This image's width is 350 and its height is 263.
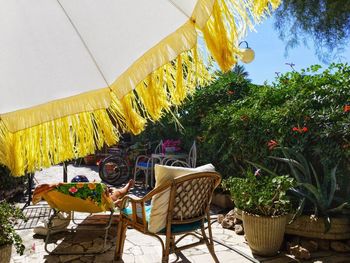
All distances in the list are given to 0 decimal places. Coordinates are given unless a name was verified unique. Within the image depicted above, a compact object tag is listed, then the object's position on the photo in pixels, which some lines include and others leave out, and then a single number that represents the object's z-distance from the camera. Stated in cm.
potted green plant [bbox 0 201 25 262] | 252
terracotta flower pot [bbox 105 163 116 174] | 718
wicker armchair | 249
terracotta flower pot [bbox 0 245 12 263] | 249
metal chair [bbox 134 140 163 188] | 630
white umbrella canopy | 85
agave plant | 314
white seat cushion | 253
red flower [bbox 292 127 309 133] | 340
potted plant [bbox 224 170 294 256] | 307
